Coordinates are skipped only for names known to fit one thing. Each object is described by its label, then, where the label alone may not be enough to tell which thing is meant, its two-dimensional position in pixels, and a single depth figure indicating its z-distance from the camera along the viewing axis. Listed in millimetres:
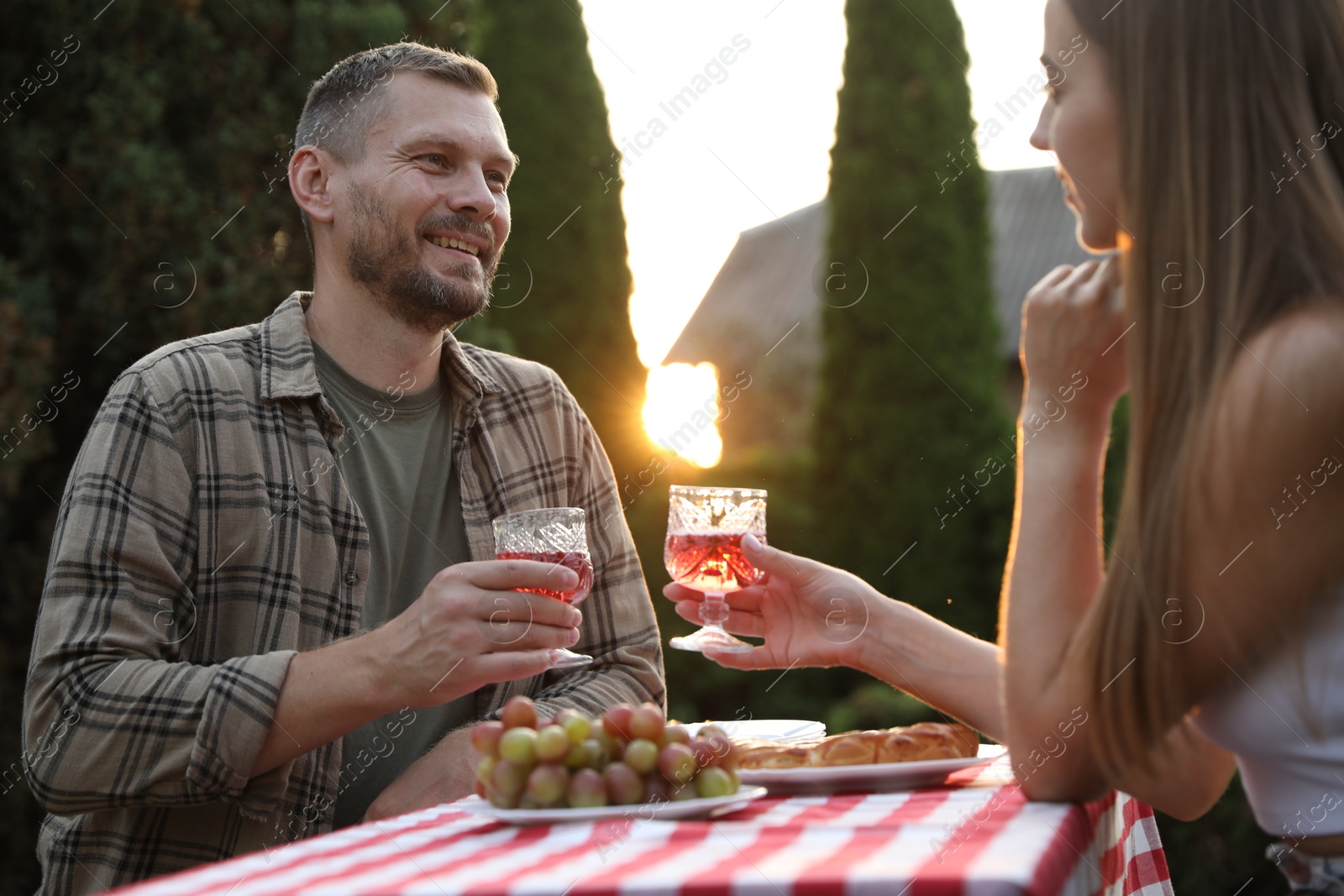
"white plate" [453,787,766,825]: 1594
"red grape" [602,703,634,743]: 1713
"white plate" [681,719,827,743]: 2355
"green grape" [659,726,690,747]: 1700
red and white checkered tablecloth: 1190
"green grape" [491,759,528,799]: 1653
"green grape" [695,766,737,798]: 1646
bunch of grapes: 1643
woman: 1584
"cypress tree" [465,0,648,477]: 9453
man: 2418
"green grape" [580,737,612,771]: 1688
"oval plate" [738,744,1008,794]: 1832
